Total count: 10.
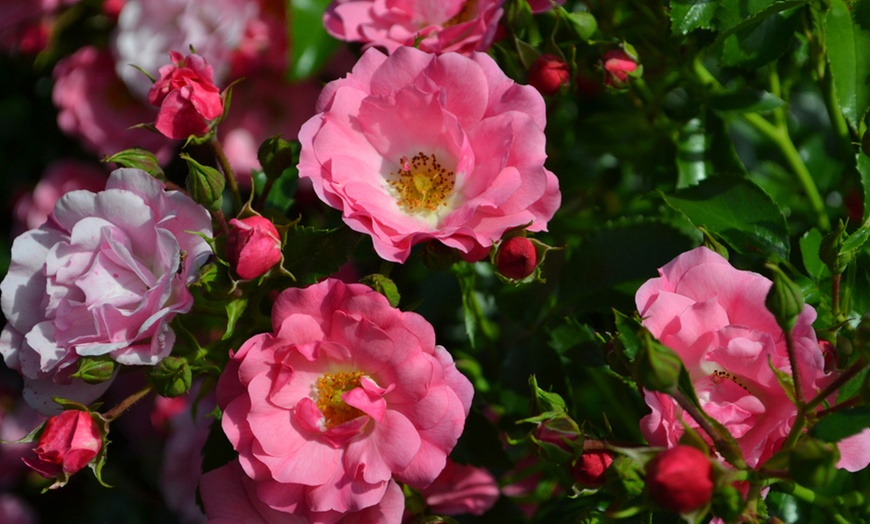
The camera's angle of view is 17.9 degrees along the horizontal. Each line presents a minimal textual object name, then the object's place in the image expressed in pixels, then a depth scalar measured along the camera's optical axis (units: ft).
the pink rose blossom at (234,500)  2.20
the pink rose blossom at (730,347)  2.05
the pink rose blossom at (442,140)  2.16
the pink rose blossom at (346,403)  2.13
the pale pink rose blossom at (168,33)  2.56
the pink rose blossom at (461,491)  2.31
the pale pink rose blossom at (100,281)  2.14
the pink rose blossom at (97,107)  2.61
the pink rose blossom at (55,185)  2.69
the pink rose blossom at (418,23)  2.24
